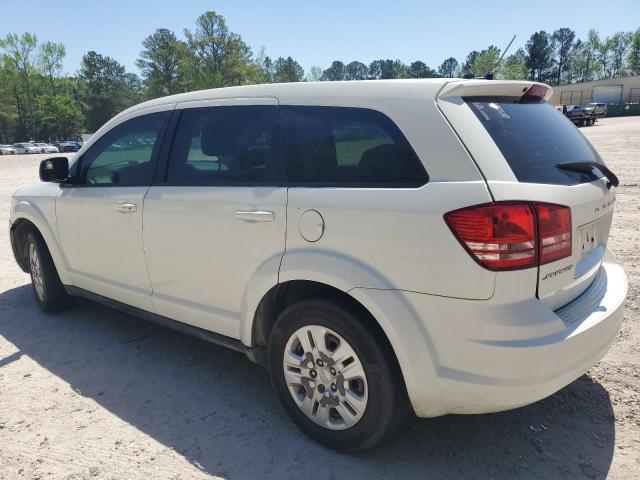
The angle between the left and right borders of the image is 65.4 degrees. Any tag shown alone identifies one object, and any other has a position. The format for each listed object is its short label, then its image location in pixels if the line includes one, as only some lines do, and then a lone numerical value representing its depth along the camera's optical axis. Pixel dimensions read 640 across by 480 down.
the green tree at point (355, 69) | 134.07
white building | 79.75
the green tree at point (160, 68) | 81.19
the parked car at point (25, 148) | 58.47
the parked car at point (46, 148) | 61.17
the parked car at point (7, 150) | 56.41
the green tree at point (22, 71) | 70.25
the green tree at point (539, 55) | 109.69
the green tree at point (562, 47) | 114.06
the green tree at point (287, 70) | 90.38
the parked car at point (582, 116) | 42.06
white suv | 2.08
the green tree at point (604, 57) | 107.56
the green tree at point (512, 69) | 75.38
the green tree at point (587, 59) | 108.68
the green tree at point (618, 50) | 106.75
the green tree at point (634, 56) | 100.69
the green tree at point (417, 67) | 106.69
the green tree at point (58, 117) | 76.25
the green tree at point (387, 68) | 119.00
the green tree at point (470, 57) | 112.00
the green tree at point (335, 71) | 123.80
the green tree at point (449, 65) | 135.62
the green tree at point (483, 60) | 60.43
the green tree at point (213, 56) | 74.50
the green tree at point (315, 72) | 113.93
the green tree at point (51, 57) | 73.62
